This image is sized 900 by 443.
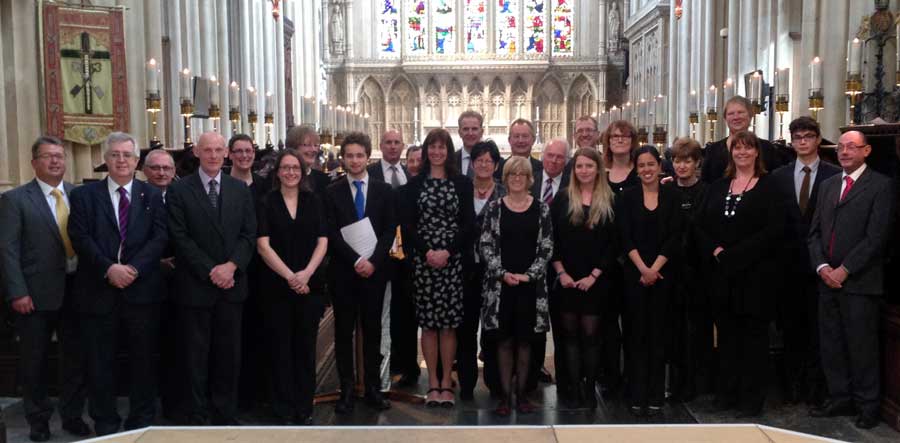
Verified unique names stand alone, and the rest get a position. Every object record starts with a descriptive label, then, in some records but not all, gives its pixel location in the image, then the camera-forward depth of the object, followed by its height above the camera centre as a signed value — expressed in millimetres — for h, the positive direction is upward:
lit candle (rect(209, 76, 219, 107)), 11086 +1020
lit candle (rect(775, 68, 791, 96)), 10258 +1027
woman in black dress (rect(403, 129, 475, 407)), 5562 -453
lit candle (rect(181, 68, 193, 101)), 10055 +1051
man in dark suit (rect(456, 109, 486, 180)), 6711 +324
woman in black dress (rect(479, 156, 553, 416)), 5324 -567
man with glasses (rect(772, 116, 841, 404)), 5570 -695
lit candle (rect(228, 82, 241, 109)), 12258 +1111
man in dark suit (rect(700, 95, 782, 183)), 5934 +131
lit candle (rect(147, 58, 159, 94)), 9172 +1046
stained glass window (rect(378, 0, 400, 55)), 32188 +5371
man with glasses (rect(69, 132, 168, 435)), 4895 -577
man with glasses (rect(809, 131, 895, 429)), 5129 -646
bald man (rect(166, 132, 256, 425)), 4949 -555
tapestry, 9508 +1191
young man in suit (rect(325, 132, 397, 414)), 5488 -610
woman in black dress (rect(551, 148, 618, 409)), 5379 -539
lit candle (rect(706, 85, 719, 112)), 16266 +1350
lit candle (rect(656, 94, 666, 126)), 14094 +981
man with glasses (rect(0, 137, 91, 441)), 4910 -589
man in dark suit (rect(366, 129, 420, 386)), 6137 -1151
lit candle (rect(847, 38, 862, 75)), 9789 +1247
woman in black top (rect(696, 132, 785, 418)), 5254 -588
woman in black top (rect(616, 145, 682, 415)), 5324 -627
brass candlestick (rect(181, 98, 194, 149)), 9734 +735
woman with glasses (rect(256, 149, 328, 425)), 5156 -646
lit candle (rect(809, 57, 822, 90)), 9750 +1072
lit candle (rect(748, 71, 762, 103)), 11195 +1062
